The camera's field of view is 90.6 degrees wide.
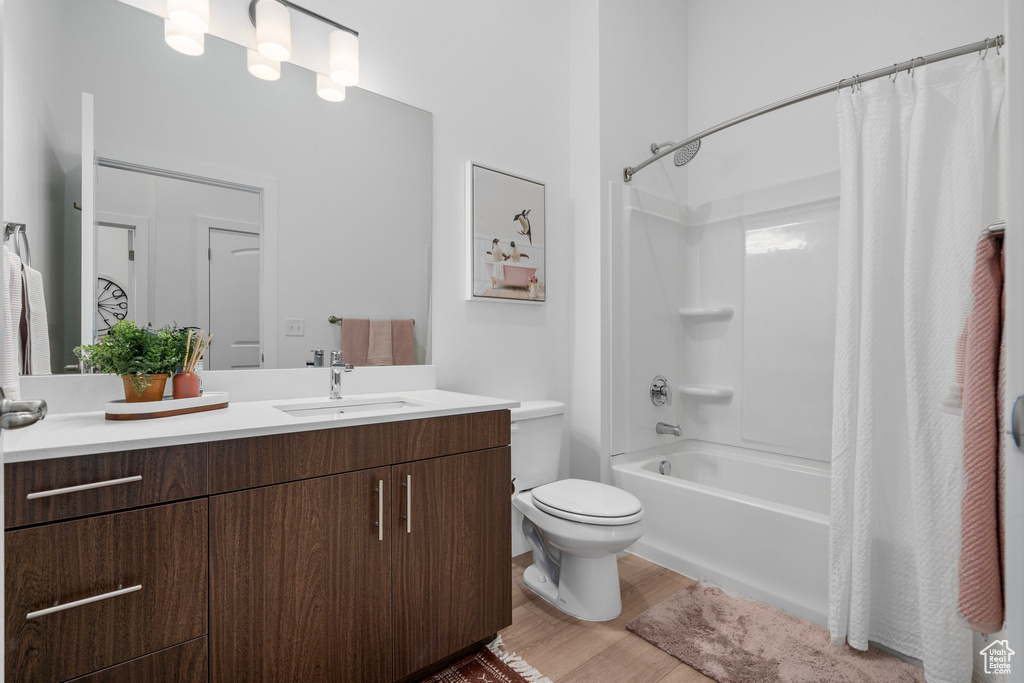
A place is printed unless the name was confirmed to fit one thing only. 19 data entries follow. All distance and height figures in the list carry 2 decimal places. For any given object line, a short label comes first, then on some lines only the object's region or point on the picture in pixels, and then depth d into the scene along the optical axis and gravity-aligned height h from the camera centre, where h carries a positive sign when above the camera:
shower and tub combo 1.06 -0.23
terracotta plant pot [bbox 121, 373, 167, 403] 1.28 -0.14
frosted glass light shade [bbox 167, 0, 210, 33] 1.48 +0.94
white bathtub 1.81 -0.75
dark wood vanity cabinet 0.95 -0.51
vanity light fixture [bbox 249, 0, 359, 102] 1.63 +0.98
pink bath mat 1.50 -1.00
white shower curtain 1.45 -0.02
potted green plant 1.25 -0.06
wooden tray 1.23 -0.19
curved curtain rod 1.47 +0.86
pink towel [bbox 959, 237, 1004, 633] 1.01 -0.24
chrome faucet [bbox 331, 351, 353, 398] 1.69 -0.12
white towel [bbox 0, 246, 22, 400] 1.12 +0.03
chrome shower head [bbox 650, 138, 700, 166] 2.42 +0.89
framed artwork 2.19 +0.45
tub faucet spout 2.65 -0.48
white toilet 1.72 -0.66
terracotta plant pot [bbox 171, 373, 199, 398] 1.37 -0.14
